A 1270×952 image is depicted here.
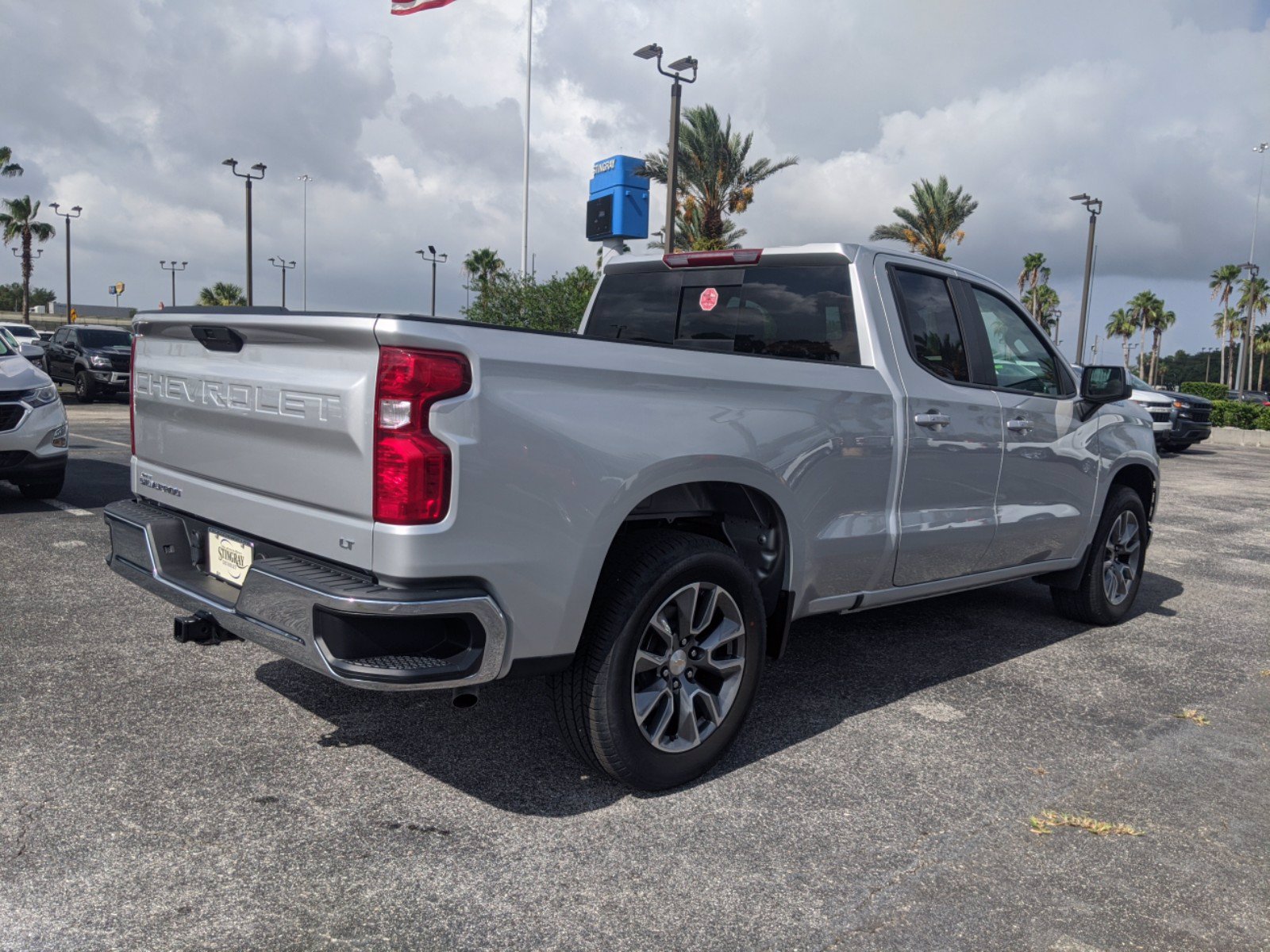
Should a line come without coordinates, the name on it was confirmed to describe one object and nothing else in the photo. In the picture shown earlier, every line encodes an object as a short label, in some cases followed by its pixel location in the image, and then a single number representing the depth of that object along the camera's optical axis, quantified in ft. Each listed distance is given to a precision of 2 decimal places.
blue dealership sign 48.34
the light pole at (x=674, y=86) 56.44
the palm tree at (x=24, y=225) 185.57
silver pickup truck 8.82
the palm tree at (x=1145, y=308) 312.09
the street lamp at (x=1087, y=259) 94.22
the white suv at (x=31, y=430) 25.12
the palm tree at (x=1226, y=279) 250.57
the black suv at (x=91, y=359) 70.08
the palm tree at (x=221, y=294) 228.02
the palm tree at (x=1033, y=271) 233.76
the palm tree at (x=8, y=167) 161.17
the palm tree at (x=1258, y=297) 244.36
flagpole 87.56
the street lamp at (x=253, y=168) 98.94
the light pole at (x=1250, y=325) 142.92
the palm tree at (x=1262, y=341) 302.04
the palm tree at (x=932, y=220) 129.18
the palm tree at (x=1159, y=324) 318.04
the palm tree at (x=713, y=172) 98.94
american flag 63.16
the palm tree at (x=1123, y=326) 330.13
